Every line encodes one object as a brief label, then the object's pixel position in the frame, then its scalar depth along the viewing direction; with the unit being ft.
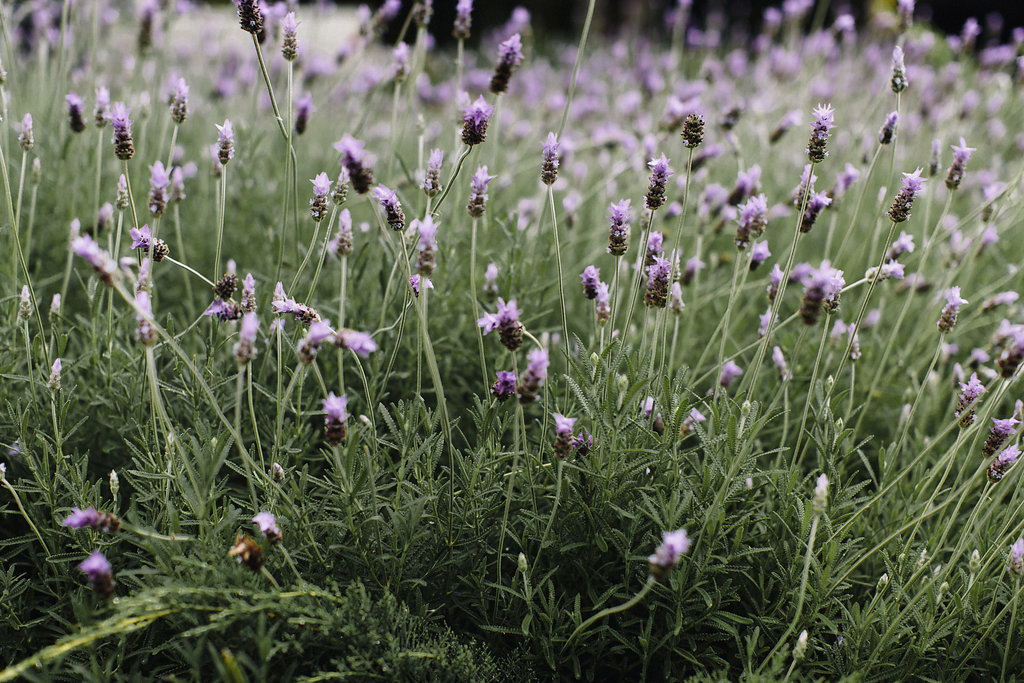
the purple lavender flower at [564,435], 3.16
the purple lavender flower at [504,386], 3.35
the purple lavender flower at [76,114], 3.68
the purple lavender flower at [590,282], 3.47
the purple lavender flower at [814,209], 3.52
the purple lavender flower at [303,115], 4.04
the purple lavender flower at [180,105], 3.60
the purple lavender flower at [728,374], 3.75
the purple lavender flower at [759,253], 3.67
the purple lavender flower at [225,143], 3.46
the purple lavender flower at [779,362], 3.63
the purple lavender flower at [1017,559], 3.21
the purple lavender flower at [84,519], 3.05
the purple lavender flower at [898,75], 3.64
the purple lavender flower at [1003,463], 3.27
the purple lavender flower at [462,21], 3.83
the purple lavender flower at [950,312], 3.41
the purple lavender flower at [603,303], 3.45
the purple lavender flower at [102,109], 3.75
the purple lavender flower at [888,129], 3.65
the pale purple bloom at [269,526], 3.09
